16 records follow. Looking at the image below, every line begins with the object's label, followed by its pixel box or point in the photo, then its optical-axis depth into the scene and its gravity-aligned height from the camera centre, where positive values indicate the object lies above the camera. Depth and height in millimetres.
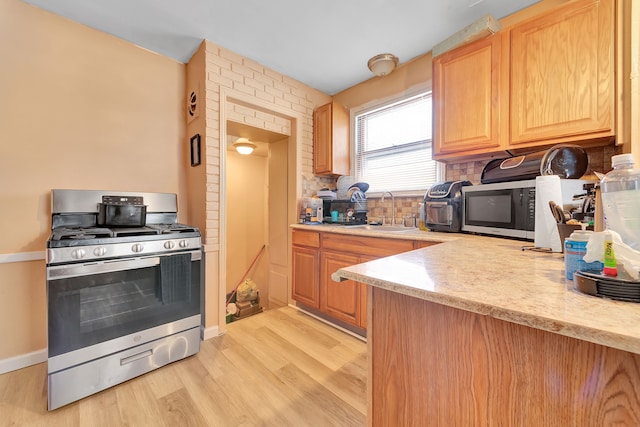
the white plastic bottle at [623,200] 661 +35
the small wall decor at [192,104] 2332 +996
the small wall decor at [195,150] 2312 +564
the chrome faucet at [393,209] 2680 +36
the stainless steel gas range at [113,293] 1416 -507
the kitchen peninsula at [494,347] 477 -312
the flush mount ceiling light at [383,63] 2387 +1403
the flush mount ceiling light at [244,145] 3359 +867
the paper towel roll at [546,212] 1067 +5
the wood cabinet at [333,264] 2016 -498
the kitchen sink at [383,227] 2514 -147
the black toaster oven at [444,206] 1883 +49
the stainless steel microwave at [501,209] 1443 +25
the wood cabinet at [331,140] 2885 +824
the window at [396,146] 2510 +705
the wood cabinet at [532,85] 1415 +812
